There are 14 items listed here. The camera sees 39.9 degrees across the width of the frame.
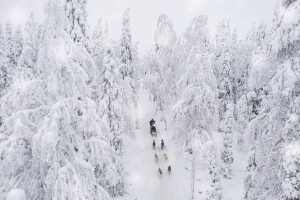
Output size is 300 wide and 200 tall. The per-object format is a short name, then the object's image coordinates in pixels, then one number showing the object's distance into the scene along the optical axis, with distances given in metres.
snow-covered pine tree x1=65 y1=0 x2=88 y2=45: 15.95
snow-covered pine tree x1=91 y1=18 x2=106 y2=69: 38.28
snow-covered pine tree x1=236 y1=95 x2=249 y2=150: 48.94
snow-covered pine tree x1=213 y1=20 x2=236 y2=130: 55.12
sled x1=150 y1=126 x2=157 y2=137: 48.81
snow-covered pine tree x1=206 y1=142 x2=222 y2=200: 34.66
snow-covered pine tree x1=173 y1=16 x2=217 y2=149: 30.30
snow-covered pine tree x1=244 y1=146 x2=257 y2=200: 17.90
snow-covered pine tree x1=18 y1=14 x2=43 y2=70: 15.58
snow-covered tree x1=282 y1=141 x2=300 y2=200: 13.92
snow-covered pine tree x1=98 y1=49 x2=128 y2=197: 33.75
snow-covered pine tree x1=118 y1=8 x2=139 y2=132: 42.97
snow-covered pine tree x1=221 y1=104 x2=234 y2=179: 43.34
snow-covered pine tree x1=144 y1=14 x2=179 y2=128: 54.12
